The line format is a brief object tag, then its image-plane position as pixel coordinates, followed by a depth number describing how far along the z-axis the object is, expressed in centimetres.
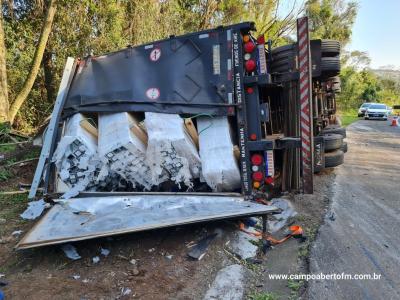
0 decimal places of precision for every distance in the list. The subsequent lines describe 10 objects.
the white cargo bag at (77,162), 473
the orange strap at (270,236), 402
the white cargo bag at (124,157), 458
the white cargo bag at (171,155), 453
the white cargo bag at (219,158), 457
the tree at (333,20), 3009
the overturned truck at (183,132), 455
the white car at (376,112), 2878
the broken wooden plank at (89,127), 503
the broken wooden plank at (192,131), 486
